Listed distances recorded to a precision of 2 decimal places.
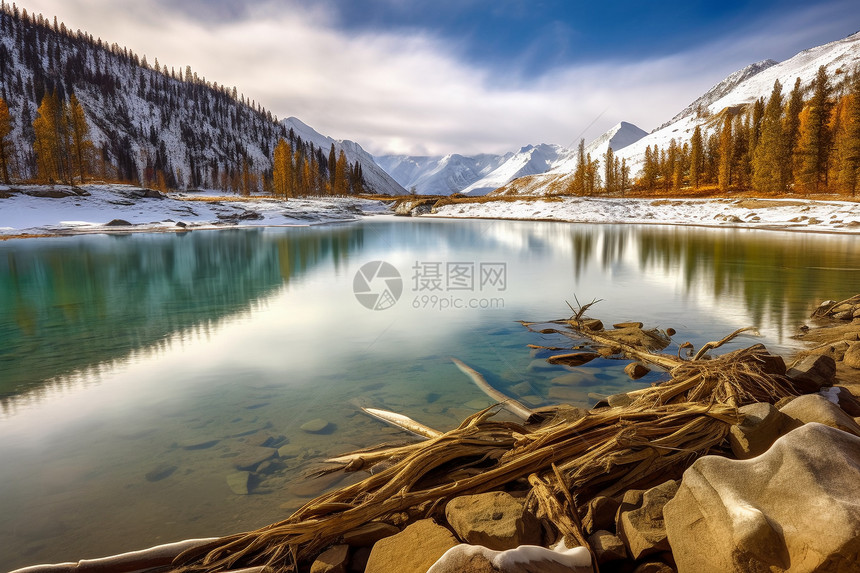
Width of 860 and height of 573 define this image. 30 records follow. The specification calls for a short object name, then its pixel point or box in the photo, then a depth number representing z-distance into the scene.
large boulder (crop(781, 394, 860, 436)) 3.80
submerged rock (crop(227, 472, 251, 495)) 5.08
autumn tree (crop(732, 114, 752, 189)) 87.76
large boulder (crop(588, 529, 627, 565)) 3.15
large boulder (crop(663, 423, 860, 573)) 2.50
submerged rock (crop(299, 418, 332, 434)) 6.51
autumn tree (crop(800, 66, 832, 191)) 67.81
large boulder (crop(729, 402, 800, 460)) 3.86
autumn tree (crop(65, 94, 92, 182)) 78.12
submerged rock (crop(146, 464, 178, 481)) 5.38
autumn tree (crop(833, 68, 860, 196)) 57.25
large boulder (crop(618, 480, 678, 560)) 3.05
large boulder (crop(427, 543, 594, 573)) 2.71
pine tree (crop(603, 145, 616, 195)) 116.06
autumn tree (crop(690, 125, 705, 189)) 99.31
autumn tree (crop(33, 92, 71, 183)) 74.69
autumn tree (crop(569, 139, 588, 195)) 114.54
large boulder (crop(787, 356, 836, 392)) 5.73
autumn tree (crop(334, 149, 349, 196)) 135.50
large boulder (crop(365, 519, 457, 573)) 3.11
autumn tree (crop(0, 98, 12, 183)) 59.44
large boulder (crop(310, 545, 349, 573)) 3.29
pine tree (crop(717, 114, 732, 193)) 87.69
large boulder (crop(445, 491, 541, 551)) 3.16
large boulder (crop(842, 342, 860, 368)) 7.89
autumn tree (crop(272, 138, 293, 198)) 102.69
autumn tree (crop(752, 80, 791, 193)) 72.00
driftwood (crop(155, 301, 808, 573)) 3.60
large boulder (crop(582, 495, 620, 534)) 3.51
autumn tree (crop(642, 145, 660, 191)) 114.50
